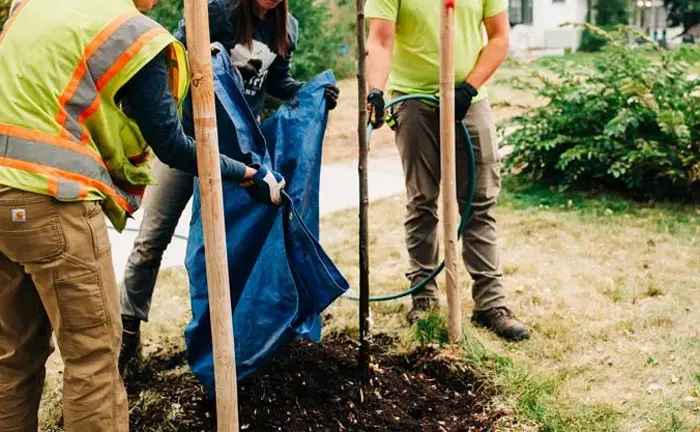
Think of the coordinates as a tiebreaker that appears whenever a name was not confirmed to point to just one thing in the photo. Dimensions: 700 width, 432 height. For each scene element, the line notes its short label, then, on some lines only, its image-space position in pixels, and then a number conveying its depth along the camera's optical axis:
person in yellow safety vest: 1.92
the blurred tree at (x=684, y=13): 26.81
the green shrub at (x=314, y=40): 9.16
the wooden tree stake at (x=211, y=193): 1.96
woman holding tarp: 2.80
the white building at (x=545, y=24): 27.02
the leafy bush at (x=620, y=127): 5.77
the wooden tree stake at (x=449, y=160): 3.03
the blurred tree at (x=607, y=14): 26.70
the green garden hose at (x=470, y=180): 3.41
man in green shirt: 3.42
